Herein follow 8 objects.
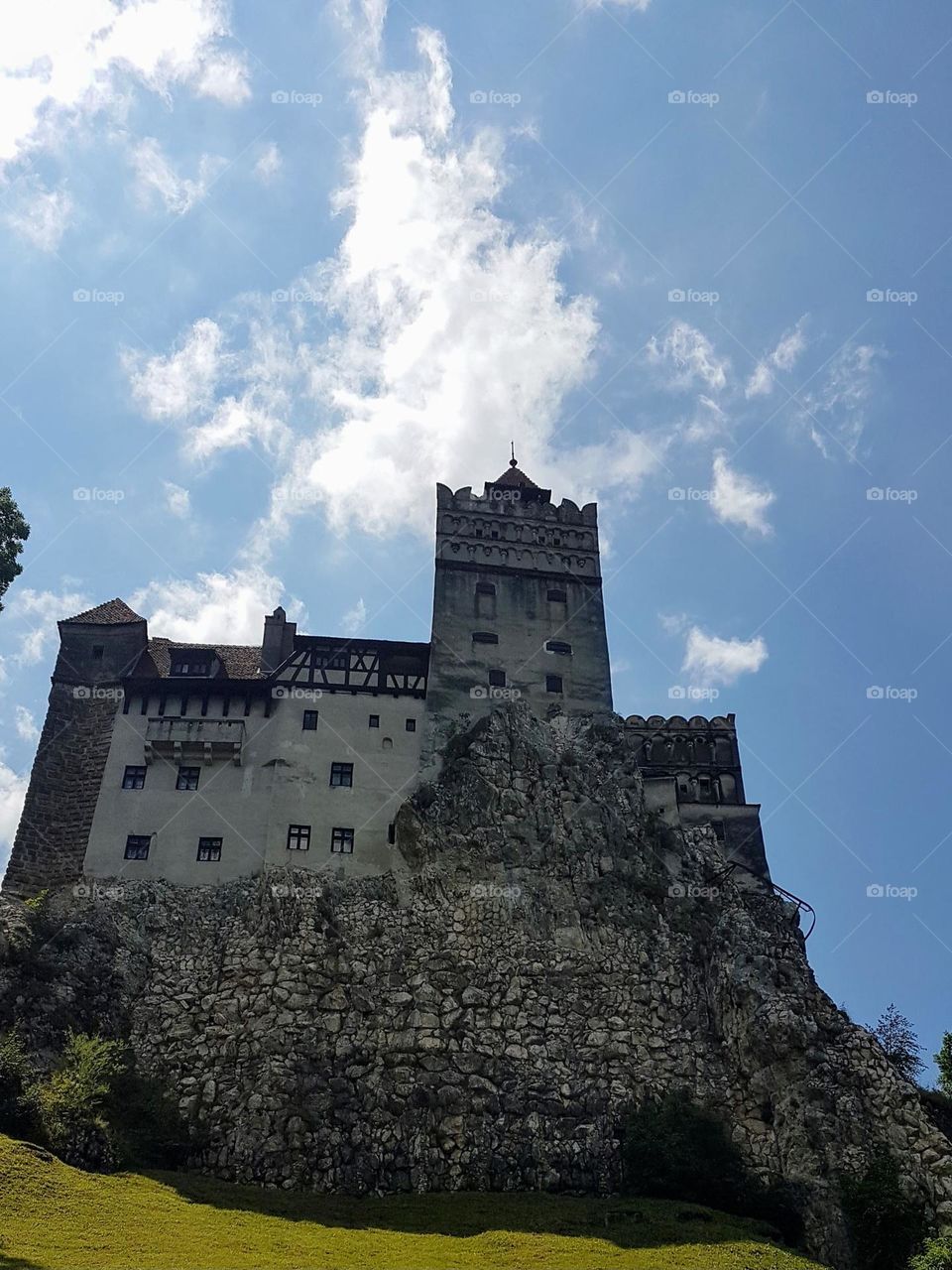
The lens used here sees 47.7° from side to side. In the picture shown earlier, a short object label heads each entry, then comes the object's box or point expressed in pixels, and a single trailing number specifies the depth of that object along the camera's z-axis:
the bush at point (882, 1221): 35.44
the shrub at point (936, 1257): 32.31
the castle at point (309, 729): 46.78
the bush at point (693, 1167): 37.06
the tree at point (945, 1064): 47.19
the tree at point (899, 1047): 42.53
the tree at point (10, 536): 37.53
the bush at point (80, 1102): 35.00
